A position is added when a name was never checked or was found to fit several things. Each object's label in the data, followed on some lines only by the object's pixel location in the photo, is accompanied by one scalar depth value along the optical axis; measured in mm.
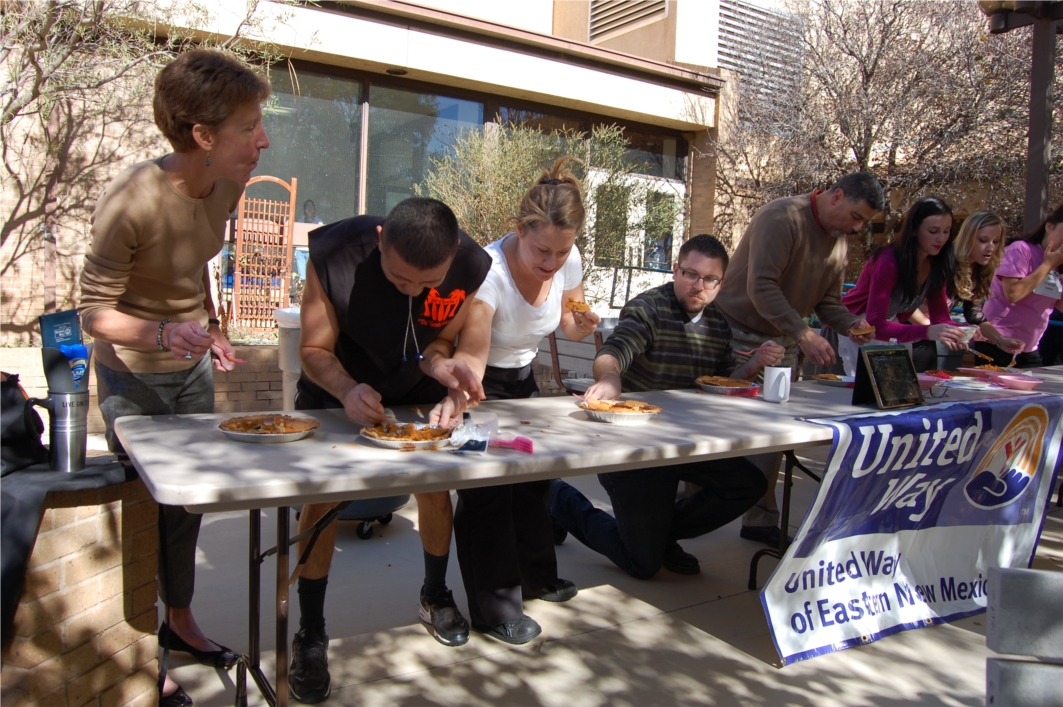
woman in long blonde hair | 4652
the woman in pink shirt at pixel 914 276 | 4352
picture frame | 3223
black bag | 1987
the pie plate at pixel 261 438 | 2145
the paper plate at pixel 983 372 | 4184
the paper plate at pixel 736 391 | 3404
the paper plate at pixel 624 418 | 2680
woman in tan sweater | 2305
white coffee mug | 3332
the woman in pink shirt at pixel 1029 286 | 4816
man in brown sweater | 3963
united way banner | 2854
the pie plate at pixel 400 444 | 2146
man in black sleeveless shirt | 2340
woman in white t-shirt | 2846
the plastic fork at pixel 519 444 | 2230
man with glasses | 3348
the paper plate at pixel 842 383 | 4007
